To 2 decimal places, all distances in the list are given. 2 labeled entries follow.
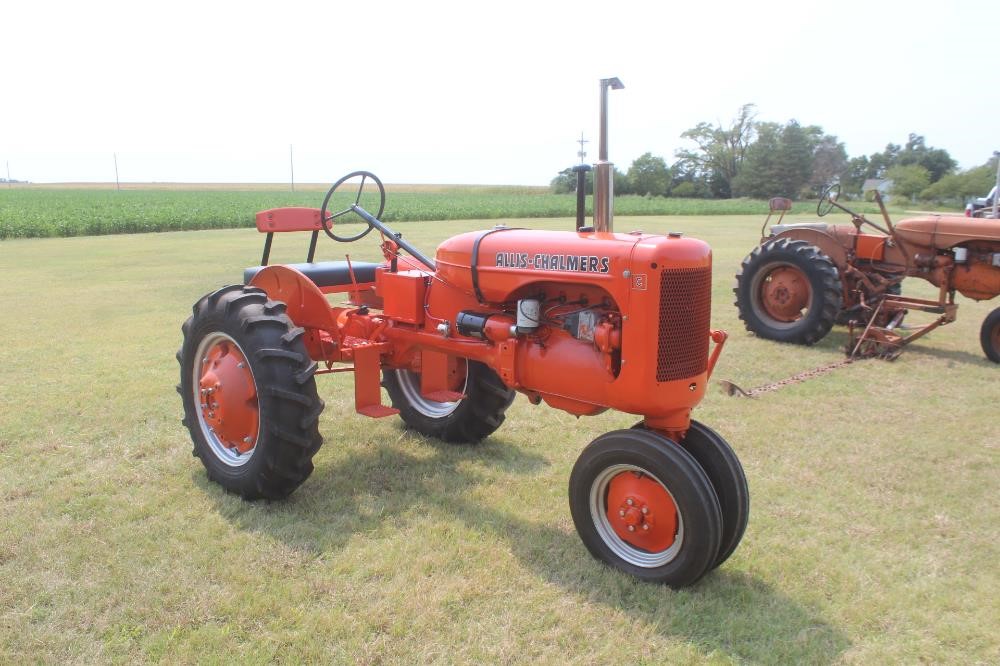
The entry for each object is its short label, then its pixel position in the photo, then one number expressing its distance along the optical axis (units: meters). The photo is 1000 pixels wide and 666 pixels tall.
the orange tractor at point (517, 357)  3.08
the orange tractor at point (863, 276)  7.59
